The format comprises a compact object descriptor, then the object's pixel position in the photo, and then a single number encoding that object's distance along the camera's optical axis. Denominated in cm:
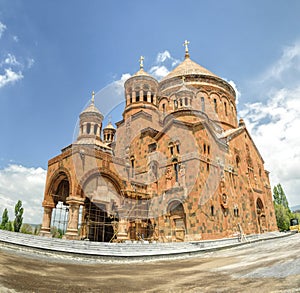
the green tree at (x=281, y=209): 3469
